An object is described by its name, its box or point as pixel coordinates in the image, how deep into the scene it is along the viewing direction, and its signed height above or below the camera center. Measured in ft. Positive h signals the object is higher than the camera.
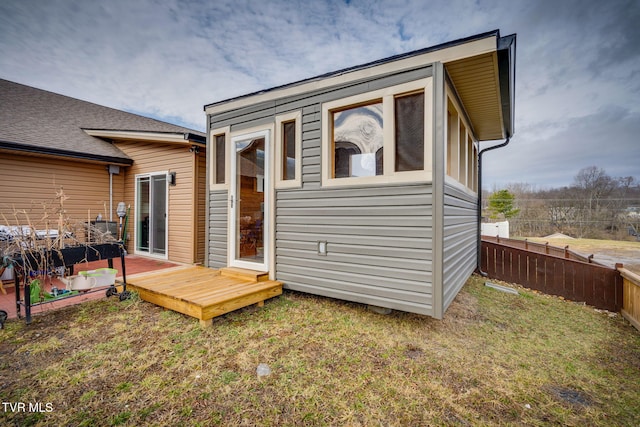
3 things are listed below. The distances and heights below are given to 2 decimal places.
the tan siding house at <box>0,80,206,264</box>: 18.47 +2.87
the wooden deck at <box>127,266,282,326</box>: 10.09 -3.25
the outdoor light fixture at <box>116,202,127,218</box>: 20.43 +0.24
